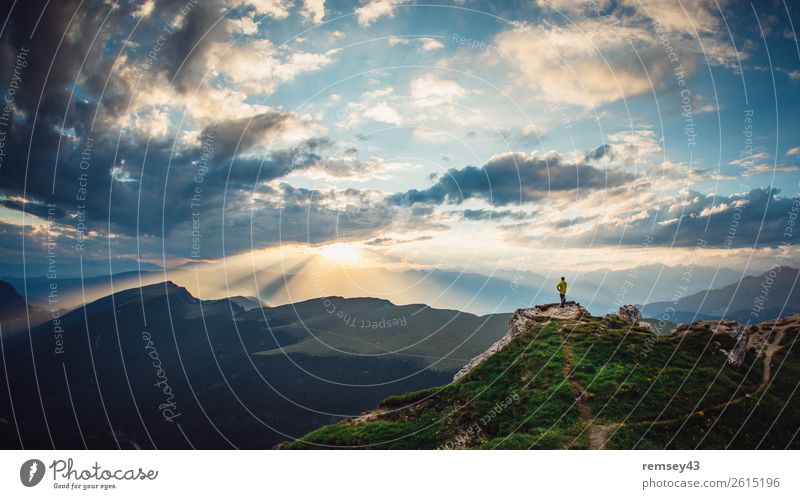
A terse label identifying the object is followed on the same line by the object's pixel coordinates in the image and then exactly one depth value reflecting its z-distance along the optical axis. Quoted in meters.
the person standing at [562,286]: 44.03
